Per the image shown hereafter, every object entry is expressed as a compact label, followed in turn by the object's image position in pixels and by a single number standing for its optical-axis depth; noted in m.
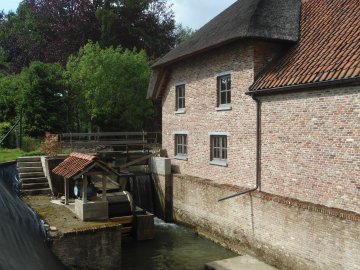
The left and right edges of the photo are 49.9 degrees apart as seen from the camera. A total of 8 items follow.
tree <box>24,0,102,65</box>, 35.06
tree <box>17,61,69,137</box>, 24.91
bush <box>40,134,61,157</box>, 17.09
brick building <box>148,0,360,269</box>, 10.15
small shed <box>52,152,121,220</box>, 12.49
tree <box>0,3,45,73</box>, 38.12
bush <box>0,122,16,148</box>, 22.57
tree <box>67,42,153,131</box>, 27.34
